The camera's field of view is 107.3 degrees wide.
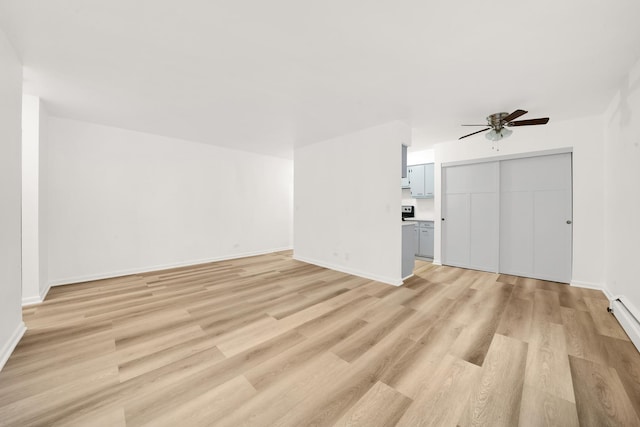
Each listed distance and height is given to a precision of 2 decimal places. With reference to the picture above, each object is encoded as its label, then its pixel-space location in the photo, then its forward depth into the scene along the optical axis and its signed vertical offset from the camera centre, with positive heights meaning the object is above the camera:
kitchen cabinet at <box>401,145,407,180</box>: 4.16 +0.95
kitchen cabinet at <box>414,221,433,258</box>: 5.54 -0.64
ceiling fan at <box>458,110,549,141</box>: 3.46 +1.30
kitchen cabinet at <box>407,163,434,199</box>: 5.76 +0.81
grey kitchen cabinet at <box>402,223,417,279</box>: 4.04 -0.66
